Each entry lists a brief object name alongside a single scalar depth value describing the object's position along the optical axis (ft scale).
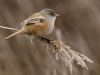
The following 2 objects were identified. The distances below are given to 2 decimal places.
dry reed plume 18.75
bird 22.54
